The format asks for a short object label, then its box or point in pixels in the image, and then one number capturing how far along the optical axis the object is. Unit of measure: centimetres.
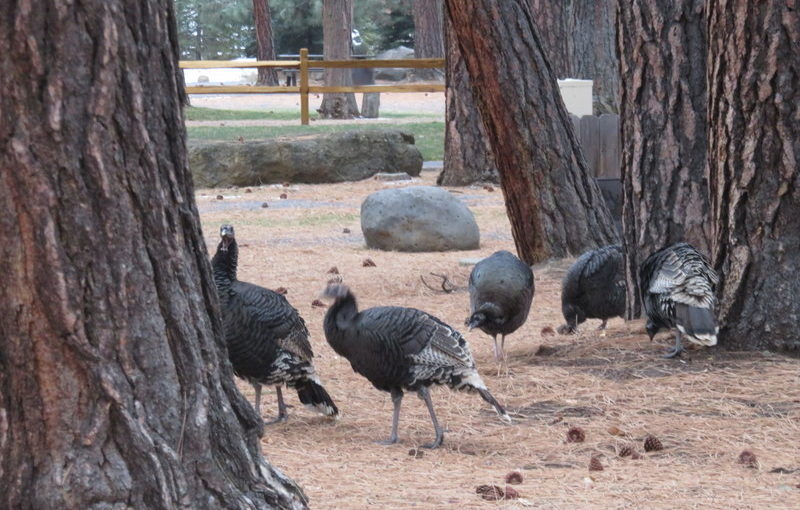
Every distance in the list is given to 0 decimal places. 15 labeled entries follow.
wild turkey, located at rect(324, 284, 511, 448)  1173
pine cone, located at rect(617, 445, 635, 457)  1066
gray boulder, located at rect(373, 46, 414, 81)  9837
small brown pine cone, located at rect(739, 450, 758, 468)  1018
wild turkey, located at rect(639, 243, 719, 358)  1304
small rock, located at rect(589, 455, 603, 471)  1019
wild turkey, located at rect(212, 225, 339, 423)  1224
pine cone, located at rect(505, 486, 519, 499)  901
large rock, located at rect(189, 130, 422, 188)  3797
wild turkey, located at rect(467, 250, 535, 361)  1558
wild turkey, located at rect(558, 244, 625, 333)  1716
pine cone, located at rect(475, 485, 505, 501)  902
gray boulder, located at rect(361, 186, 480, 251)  2533
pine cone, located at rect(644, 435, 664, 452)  1081
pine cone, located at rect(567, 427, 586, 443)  1127
